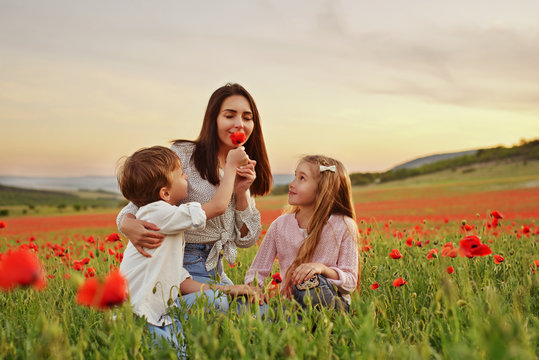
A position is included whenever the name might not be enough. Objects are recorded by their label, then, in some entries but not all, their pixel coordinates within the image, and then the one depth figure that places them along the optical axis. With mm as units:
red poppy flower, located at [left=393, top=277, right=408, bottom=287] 2905
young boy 2814
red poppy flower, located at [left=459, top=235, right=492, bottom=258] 2293
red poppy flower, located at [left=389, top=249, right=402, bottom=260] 3419
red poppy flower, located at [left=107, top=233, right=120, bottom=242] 3982
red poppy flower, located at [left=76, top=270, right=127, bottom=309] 1534
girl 3383
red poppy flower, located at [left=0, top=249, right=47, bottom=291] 1510
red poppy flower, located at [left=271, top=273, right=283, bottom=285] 2917
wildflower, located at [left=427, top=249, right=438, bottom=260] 3674
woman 3561
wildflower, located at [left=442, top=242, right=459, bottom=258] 2431
